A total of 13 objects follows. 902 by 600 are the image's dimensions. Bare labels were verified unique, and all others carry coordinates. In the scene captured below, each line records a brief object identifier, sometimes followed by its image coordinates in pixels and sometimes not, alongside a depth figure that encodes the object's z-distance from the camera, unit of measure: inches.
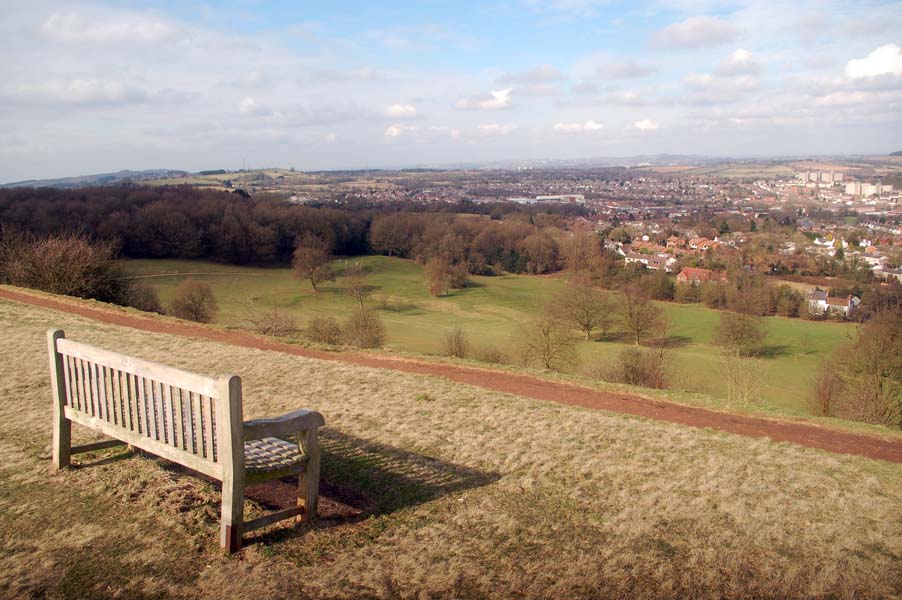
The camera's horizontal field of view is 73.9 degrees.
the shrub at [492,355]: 1238.1
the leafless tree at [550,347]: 1216.0
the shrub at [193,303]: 1501.0
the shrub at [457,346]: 1245.7
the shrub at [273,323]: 1125.2
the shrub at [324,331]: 1226.6
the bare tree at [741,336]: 1685.5
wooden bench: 182.7
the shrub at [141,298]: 1084.3
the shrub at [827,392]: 959.6
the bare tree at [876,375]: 900.0
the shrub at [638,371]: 905.5
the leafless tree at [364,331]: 1274.6
